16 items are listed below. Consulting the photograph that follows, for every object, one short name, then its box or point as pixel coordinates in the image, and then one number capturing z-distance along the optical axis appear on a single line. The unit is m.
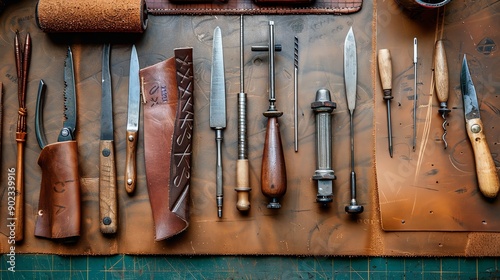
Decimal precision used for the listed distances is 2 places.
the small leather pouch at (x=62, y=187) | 0.53
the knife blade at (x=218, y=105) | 0.54
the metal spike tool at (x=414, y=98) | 0.54
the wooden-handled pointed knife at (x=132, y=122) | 0.54
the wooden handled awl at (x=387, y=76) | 0.54
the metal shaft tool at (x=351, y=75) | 0.55
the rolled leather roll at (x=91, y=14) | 0.52
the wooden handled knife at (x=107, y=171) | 0.54
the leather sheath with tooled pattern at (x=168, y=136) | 0.53
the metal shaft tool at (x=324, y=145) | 0.53
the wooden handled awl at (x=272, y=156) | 0.52
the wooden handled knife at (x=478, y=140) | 0.53
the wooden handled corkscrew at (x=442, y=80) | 0.54
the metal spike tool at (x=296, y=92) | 0.55
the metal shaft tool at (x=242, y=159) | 0.53
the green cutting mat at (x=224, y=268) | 0.55
